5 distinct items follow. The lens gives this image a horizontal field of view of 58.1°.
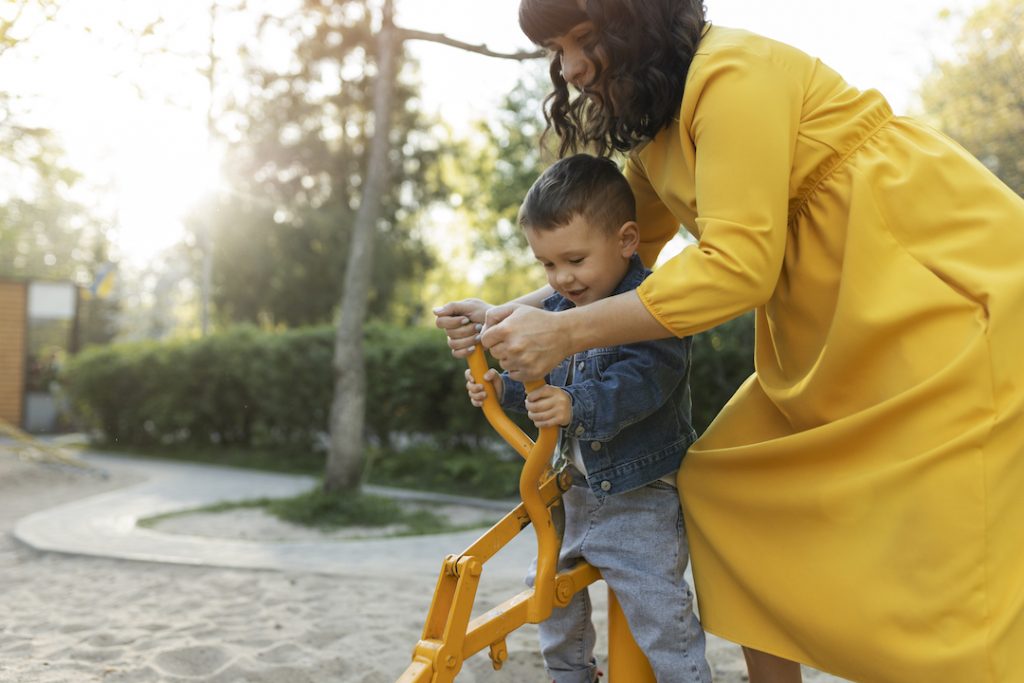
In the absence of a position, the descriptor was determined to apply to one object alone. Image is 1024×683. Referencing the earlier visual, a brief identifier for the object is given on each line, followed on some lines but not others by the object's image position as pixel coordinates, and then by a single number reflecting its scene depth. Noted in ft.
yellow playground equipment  5.62
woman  4.86
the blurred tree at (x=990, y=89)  31.17
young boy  6.07
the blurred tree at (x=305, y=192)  81.87
